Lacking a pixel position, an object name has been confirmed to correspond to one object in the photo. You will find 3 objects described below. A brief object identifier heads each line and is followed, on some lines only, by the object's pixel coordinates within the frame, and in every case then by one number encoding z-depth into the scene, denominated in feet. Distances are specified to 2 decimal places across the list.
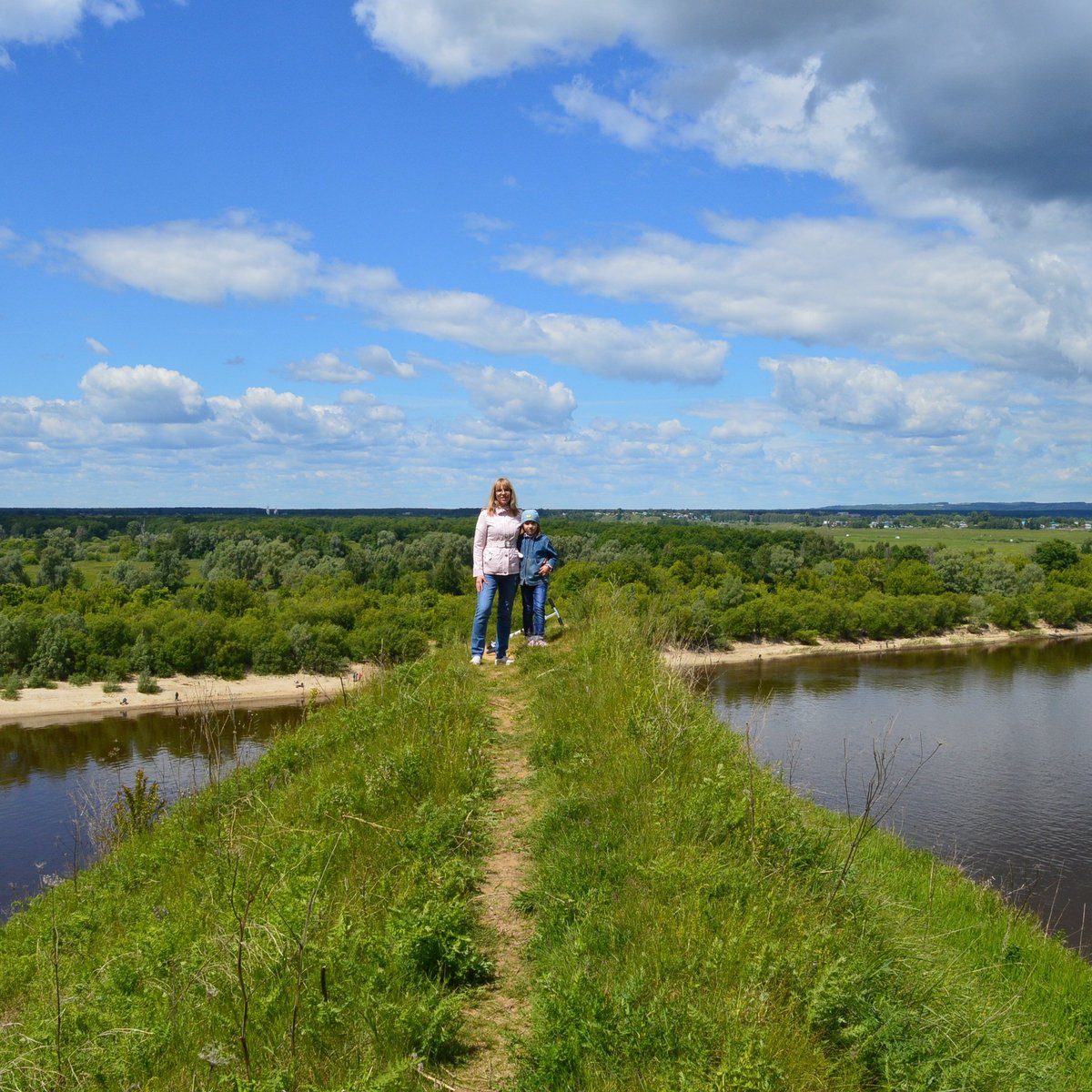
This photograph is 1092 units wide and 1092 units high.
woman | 31.04
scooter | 34.95
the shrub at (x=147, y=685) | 187.73
